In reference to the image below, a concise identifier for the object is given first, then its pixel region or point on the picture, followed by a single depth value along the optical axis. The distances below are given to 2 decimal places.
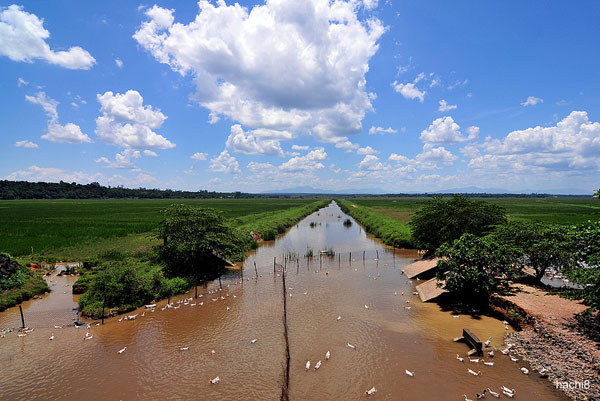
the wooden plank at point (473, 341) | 9.78
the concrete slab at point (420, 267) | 18.96
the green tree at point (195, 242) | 18.45
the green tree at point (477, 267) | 13.16
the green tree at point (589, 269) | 8.59
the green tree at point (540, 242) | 13.65
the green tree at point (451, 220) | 21.19
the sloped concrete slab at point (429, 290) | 14.90
